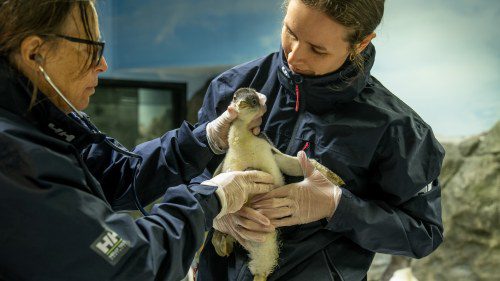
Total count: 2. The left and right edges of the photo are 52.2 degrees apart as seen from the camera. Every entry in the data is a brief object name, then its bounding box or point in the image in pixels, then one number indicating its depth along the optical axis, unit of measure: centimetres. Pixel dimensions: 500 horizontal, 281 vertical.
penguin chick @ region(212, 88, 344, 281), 146
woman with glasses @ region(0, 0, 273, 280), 89
